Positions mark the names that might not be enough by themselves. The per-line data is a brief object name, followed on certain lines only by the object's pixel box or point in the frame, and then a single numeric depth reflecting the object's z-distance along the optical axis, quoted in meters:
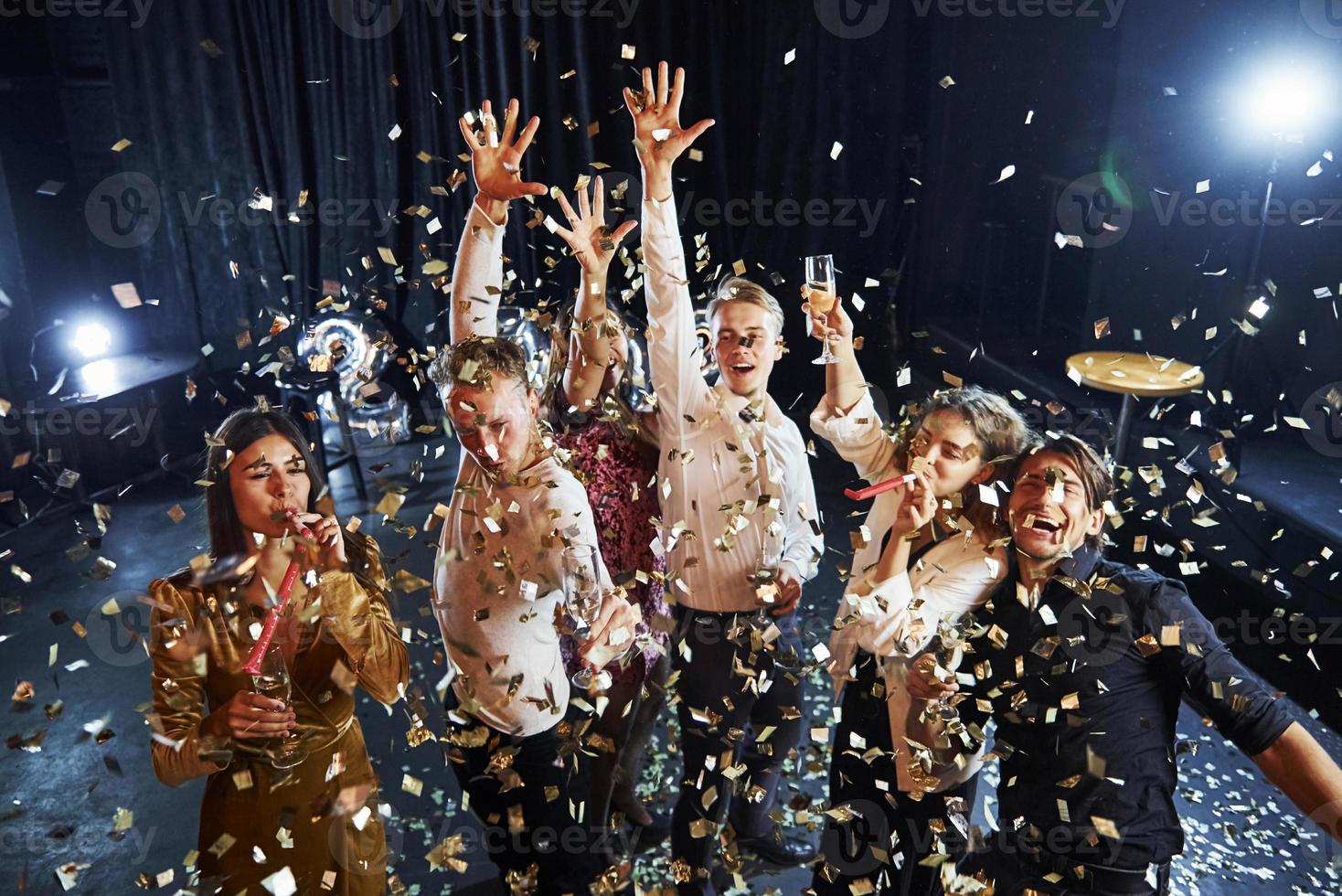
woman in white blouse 2.29
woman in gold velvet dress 2.01
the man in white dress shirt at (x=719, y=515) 2.67
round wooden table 4.11
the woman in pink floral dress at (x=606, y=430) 2.74
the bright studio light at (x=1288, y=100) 4.39
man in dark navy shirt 1.99
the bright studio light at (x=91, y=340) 5.61
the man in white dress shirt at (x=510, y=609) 2.29
